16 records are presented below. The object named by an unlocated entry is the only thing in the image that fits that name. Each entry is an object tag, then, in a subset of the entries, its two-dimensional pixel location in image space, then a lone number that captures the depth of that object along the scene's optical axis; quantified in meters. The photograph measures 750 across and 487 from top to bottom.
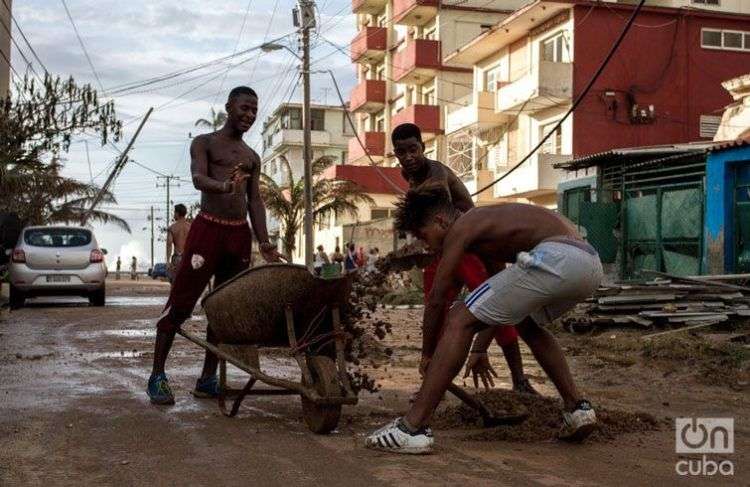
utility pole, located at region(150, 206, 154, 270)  100.94
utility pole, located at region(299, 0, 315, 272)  28.08
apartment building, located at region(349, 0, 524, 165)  41.38
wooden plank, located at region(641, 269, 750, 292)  11.13
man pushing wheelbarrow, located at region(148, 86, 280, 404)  6.01
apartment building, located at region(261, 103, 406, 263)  43.56
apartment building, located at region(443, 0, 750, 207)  29.11
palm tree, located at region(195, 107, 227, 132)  50.62
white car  17.61
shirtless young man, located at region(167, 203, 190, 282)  15.56
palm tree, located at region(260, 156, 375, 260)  35.69
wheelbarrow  5.24
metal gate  18.33
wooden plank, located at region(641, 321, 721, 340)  10.34
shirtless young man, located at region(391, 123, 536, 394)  5.69
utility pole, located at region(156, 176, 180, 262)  88.86
